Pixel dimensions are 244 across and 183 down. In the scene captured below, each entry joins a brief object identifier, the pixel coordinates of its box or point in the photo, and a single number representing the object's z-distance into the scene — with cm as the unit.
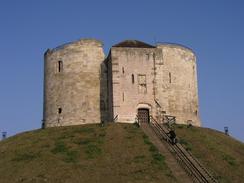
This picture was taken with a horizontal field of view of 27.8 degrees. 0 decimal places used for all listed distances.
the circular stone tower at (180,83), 5334
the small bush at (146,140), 3932
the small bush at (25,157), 3724
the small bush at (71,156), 3584
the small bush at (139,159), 3500
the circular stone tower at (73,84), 5188
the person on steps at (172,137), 3925
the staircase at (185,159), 3192
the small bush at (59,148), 3824
